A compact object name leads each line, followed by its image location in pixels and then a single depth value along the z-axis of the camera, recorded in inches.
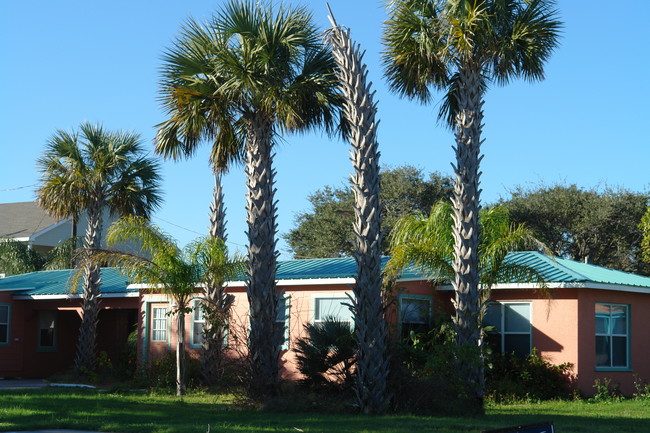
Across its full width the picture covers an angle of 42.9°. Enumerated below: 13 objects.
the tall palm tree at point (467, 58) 658.2
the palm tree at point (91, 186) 986.7
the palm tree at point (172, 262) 754.8
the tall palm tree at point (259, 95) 683.4
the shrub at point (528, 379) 773.3
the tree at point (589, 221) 1615.4
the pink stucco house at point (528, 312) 816.3
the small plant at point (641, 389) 831.7
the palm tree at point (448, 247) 754.8
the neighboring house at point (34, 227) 1668.3
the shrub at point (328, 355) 641.6
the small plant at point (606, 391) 794.4
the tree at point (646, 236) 1146.0
